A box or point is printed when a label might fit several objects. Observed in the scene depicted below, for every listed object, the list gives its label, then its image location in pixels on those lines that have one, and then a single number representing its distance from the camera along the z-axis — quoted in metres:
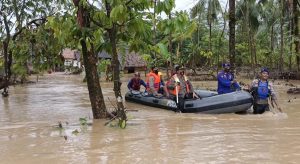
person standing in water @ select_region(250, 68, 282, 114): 11.19
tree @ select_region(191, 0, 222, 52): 35.50
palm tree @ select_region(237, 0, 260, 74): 38.59
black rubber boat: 12.00
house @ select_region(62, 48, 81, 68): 58.82
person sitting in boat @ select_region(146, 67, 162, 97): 14.77
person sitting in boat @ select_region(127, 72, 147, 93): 16.34
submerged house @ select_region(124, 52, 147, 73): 42.11
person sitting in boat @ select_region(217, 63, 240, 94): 12.48
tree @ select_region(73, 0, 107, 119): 10.79
